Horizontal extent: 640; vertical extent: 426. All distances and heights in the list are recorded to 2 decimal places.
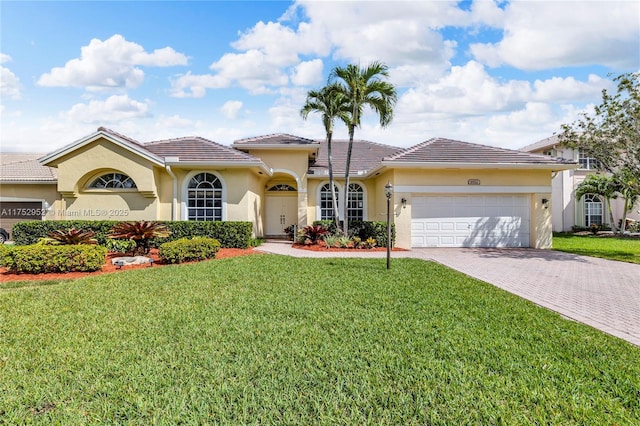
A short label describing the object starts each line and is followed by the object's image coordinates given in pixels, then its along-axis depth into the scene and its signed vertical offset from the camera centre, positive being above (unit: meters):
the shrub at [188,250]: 10.74 -1.21
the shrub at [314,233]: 15.56 -0.99
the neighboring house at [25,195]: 17.61 +1.34
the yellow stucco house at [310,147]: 14.32 +1.35
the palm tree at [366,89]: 13.94 +5.51
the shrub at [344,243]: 14.77 -1.42
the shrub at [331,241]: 14.87 -1.34
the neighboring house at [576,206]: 24.30 +0.19
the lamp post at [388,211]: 9.66 +0.03
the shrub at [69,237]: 10.43 -0.66
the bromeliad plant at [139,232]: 11.23 -0.58
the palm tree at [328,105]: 14.41 +5.03
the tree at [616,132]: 11.96 +3.03
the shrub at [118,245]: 13.07 -1.19
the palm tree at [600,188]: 21.56 +1.41
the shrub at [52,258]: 9.13 -1.19
